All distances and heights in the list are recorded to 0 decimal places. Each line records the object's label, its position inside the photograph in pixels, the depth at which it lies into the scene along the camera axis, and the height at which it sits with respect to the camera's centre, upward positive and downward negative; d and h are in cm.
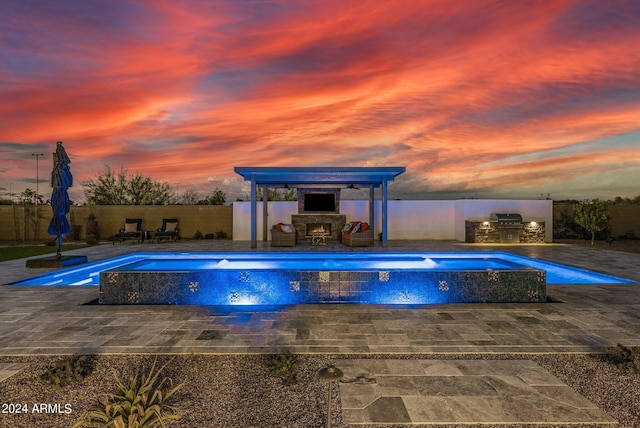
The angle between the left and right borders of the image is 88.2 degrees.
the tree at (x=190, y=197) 2652 +138
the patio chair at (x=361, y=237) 1246 -86
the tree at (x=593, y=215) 1444 -3
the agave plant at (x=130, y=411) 208 -131
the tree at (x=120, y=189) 2330 +181
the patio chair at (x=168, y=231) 1524 -81
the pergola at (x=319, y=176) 1183 +146
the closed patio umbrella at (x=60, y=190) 857 +63
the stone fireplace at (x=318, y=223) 1553 -42
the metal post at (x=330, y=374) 183 -90
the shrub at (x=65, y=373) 283 -139
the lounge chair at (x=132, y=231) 1478 -80
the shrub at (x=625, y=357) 304 -139
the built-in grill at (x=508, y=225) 1488 -48
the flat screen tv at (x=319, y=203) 1598 +54
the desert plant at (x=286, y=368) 288 -140
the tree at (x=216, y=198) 2580 +127
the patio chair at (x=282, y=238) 1273 -92
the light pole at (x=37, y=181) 1711 +220
